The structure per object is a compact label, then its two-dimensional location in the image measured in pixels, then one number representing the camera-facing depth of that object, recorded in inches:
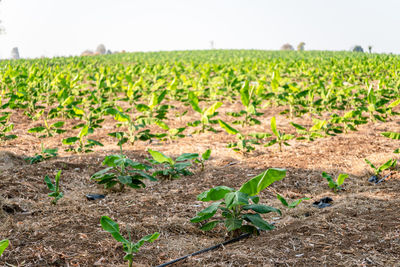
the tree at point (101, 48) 3624.5
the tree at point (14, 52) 3951.8
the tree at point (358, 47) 2947.8
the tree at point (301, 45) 2733.8
